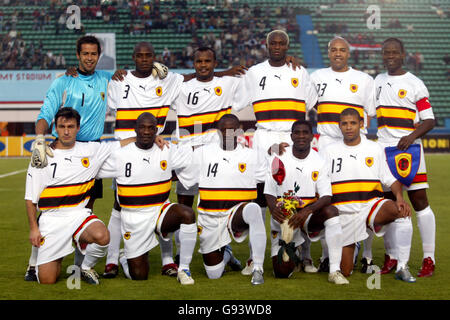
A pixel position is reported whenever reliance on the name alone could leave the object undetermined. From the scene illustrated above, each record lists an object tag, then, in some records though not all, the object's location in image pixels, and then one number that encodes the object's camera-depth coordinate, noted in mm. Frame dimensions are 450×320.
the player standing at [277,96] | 12914
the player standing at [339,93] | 13000
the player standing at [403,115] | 12648
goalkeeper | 12664
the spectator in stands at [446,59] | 62156
